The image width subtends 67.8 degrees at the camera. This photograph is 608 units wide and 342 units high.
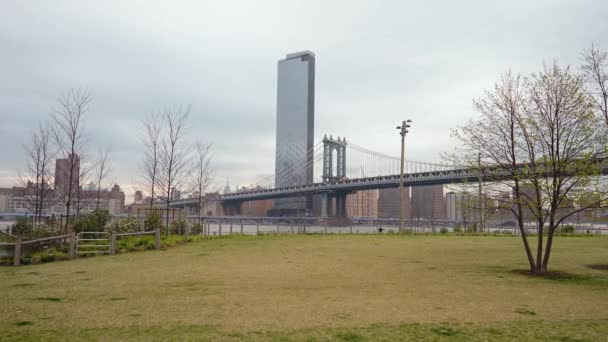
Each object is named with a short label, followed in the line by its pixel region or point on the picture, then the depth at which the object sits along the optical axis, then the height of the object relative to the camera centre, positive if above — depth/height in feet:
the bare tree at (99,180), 76.91 +5.40
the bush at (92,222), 62.44 -1.54
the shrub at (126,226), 67.21 -2.16
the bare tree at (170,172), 75.46 +6.90
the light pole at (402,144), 100.27 +16.49
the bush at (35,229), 56.29 -2.45
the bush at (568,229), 110.50 -2.50
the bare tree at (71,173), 60.28 +5.39
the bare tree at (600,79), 42.50 +13.25
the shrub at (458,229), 110.15 -2.96
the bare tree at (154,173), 77.61 +6.72
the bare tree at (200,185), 95.14 +5.87
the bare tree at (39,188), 67.31 +3.52
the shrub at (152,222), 70.59 -1.54
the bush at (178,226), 76.52 -2.32
